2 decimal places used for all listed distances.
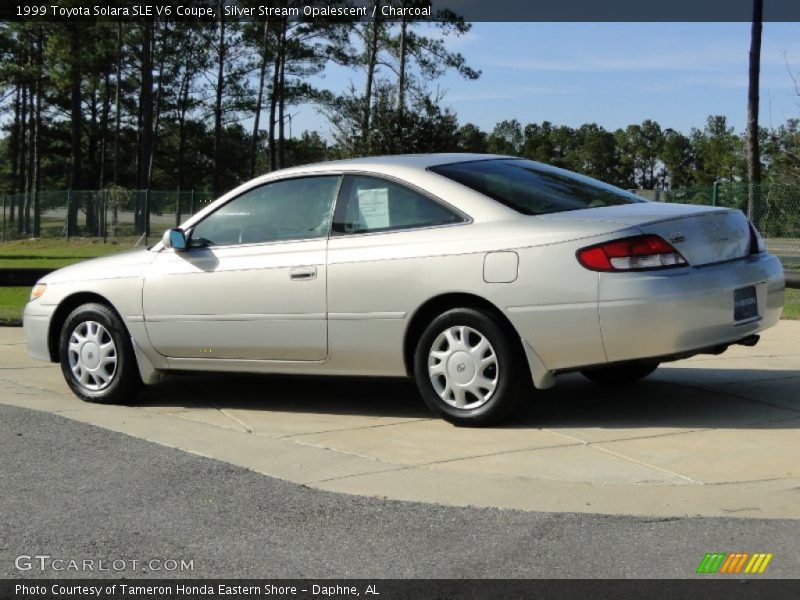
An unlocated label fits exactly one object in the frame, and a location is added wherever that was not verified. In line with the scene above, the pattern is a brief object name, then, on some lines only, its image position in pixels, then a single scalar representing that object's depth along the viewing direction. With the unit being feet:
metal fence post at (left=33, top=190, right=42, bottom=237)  157.28
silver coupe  18.99
